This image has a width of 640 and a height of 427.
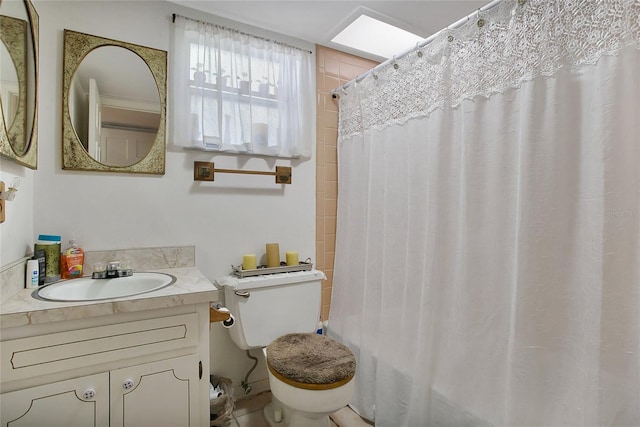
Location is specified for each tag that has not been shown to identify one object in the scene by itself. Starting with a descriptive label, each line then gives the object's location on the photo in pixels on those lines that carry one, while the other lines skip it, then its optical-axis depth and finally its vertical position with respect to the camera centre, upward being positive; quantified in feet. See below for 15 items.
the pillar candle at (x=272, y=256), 6.02 -0.93
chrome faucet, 4.53 -0.99
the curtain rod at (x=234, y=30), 5.44 +3.13
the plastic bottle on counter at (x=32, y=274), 3.94 -0.89
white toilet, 4.18 -2.12
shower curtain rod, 3.85 +2.42
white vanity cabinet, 3.19 -1.83
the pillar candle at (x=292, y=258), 6.15 -0.98
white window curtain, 5.47 +2.04
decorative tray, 5.63 -1.15
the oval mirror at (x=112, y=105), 4.77 +1.50
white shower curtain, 2.88 -0.18
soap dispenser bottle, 4.52 -0.85
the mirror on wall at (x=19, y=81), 3.46 +1.39
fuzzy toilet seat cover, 4.17 -2.13
